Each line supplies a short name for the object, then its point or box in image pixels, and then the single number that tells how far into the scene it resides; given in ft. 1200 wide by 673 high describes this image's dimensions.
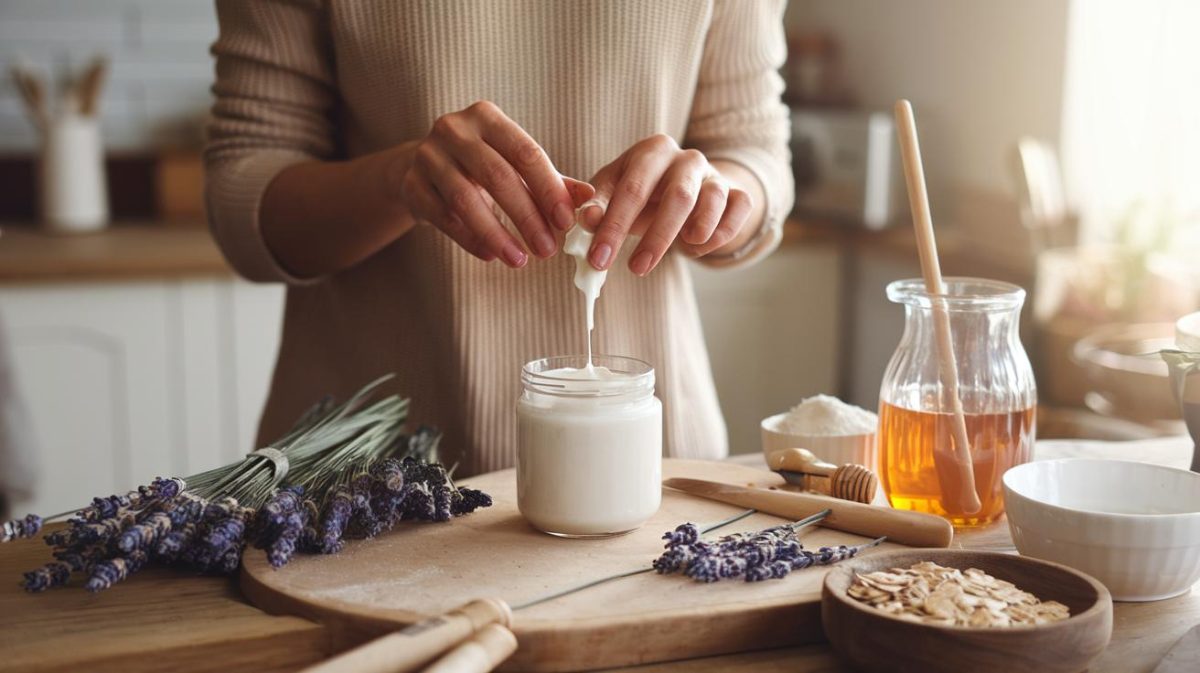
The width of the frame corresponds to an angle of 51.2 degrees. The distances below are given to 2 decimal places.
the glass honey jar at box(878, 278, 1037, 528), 3.44
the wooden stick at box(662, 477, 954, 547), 3.14
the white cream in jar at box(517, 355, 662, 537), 3.22
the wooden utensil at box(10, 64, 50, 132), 9.23
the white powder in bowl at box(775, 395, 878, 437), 3.84
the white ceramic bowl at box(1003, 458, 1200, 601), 2.84
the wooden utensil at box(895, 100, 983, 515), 3.41
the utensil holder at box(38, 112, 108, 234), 9.31
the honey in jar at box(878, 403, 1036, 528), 3.44
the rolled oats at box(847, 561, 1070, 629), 2.53
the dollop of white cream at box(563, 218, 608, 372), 3.34
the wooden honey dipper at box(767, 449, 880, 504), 3.45
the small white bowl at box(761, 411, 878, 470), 3.81
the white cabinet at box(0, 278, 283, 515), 8.28
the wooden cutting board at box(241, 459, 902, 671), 2.67
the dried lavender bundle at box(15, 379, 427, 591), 2.88
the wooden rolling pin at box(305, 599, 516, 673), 2.29
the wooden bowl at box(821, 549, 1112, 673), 2.41
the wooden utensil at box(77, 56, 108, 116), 9.32
